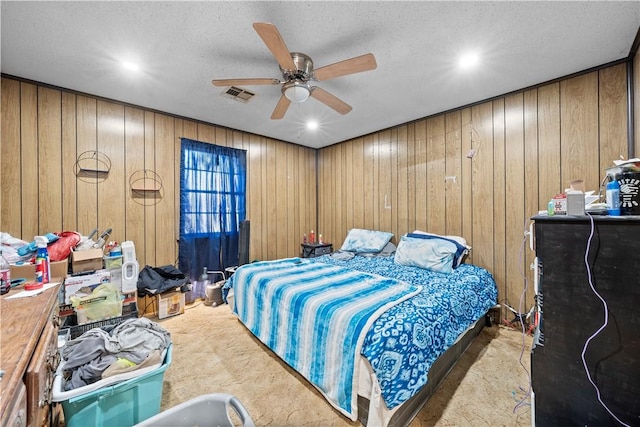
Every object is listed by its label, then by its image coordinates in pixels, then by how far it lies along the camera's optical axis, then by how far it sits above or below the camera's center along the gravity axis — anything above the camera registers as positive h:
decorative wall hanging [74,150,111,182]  2.70 +0.55
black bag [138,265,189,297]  2.85 -0.77
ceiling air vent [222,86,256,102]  2.61 +1.31
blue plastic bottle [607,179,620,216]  1.14 +0.06
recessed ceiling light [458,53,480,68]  2.06 +1.31
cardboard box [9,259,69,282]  1.77 -0.39
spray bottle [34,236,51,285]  1.70 -0.34
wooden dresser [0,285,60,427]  0.71 -0.48
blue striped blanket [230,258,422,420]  1.50 -0.71
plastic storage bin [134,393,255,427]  1.06 -0.87
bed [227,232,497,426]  1.39 -0.74
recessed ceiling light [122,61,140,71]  2.17 +1.33
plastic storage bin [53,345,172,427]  1.18 -0.95
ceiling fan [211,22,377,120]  1.55 +1.06
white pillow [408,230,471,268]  2.79 -0.40
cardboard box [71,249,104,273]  2.38 -0.43
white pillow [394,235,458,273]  2.64 -0.45
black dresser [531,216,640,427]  1.05 -0.50
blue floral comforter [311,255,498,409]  1.35 -0.74
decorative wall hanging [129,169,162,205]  3.04 +0.36
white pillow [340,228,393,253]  3.63 -0.41
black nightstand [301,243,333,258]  4.20 -0.60
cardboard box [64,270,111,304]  2.29 -0.64
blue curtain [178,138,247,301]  3.39 +0.13
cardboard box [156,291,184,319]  2.89 -1.05
